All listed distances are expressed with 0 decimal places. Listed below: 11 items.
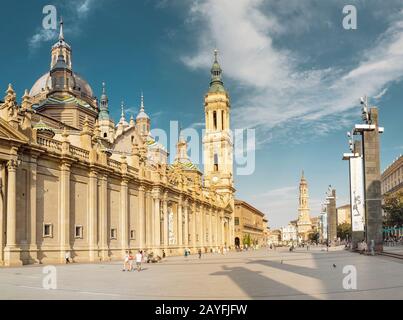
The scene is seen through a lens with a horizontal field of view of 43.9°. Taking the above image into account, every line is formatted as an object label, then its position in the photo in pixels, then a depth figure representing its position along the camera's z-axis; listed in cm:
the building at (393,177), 12256
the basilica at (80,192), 3569
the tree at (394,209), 8238
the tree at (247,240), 13724
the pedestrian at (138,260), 3050
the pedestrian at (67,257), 3952
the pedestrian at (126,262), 2985
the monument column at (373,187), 4556
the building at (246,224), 13838
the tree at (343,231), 14377
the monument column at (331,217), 9119
